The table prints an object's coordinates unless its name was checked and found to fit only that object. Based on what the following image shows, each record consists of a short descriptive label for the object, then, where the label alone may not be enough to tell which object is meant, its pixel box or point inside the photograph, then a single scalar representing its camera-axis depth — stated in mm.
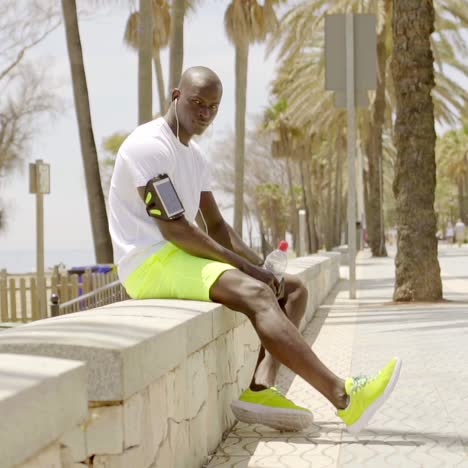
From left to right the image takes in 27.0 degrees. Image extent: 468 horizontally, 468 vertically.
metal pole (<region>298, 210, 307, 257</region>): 25281
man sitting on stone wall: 4043
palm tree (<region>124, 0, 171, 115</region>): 26312
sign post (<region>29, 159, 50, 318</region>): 13352
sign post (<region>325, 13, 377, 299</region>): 13288
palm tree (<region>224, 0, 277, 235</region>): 26203
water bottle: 4914
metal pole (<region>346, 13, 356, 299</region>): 13281
